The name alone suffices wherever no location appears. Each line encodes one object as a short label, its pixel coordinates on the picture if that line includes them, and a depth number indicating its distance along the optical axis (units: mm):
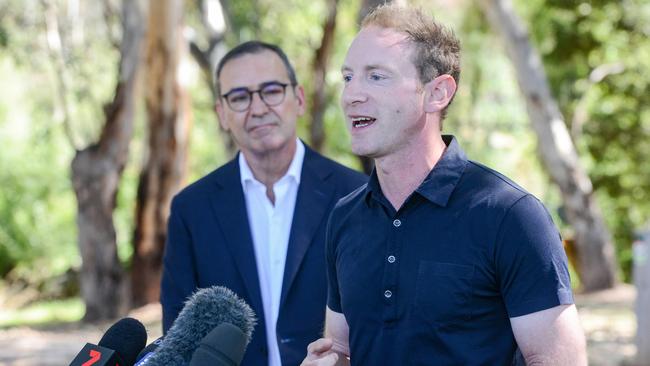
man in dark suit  4121
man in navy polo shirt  2580
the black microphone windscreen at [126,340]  2387
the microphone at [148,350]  2346
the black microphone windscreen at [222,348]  2113
